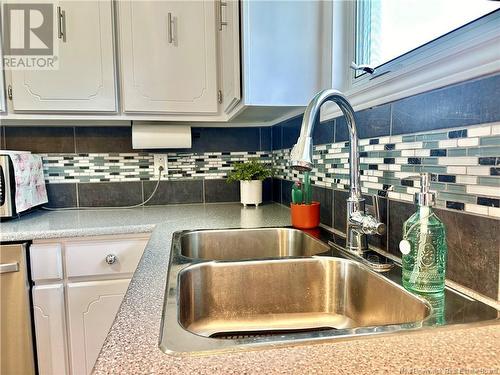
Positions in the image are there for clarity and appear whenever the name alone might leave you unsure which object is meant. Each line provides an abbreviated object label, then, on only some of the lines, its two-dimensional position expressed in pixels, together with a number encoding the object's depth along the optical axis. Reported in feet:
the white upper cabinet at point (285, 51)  3.51
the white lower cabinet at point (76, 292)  4.11
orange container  3.86
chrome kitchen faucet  2.29
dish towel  4.55
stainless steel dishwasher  3.92
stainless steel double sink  2.33
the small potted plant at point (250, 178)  5.58
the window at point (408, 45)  1.93
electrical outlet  6.00
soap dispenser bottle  1.90
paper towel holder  5.41
